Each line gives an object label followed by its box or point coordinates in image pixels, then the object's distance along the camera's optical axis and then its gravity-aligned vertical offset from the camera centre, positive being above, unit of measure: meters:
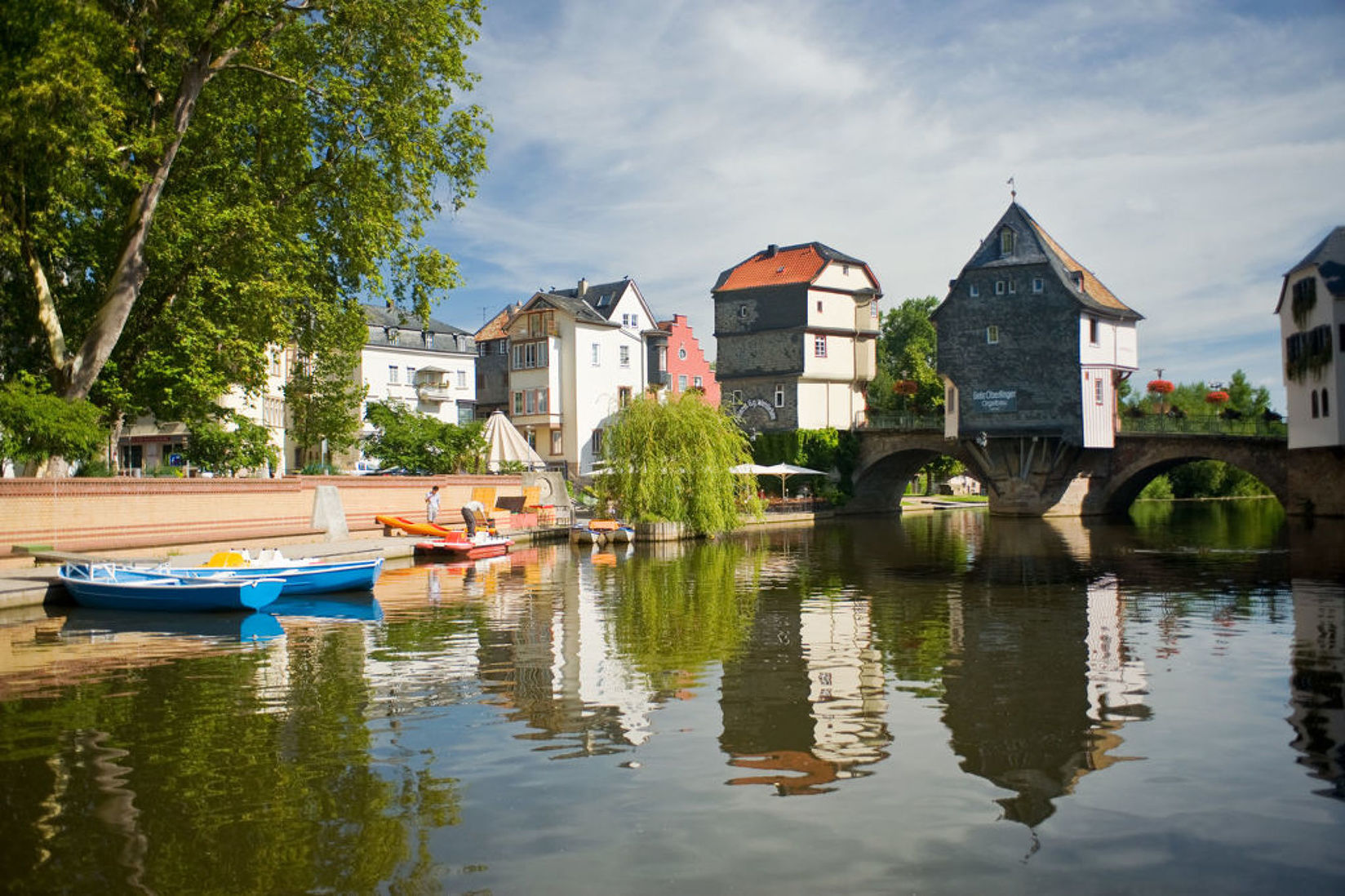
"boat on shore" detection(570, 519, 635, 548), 40.97 -1.63
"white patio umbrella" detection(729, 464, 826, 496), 55.53 +0.91
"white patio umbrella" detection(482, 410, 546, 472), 51.47 +2.09
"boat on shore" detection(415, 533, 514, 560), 33.31 -1.69
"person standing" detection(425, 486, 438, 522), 41.47 -0.48
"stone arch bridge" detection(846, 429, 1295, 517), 61.34 +1.05
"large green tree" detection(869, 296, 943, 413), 88.38 +11.60
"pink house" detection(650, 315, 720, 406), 82.81 +9.97
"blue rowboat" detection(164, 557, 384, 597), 21.22 -1.63
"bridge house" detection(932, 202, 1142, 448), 60.38 +7.89
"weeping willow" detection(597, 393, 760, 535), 43.38 +0.87
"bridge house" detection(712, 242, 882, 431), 71.25 +9.76
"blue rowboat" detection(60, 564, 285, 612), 20.58 -1.79
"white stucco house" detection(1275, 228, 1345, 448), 49.97 +6.39
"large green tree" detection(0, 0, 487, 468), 25.11 +7.41
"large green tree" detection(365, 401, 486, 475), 53.47 +2.18
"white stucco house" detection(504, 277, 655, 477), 74.88 +7.74
